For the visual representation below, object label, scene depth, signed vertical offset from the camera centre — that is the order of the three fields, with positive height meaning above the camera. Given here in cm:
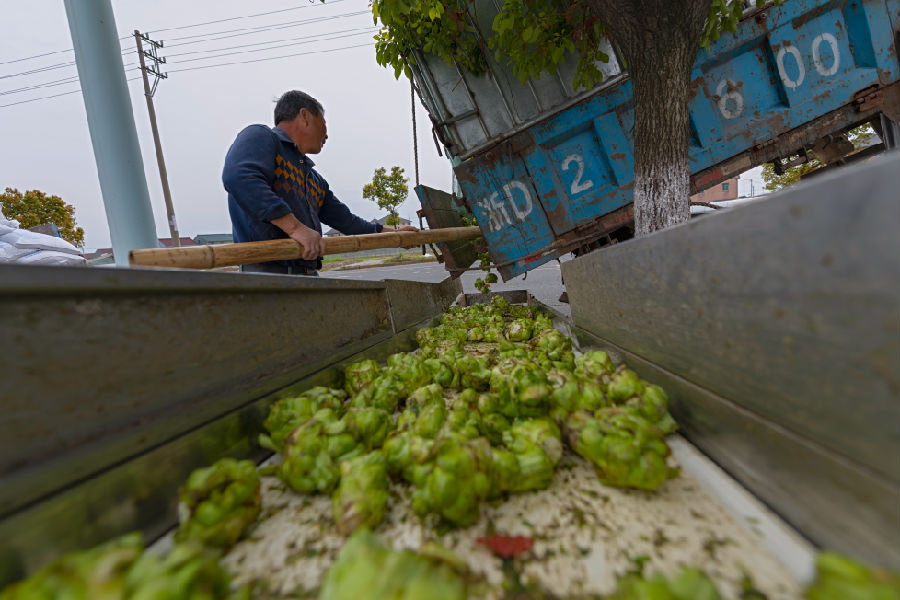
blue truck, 371 +148
